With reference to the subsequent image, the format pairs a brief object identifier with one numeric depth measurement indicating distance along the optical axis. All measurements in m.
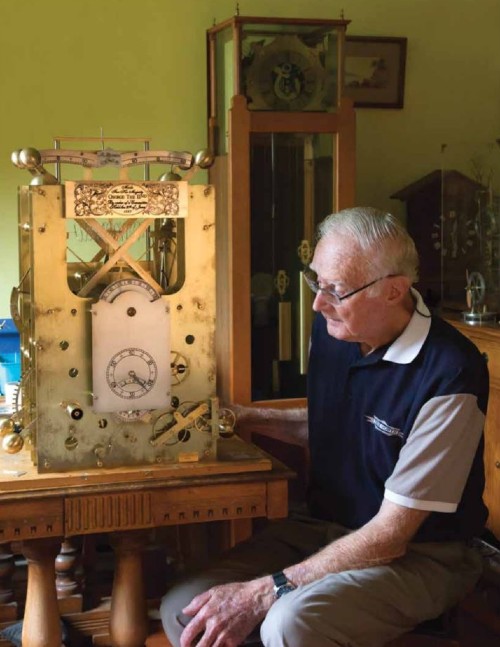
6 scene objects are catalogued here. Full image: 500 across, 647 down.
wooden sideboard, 3.13
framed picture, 3.44
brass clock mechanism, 2.10
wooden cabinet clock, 3.01
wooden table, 2.05
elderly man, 1.94
